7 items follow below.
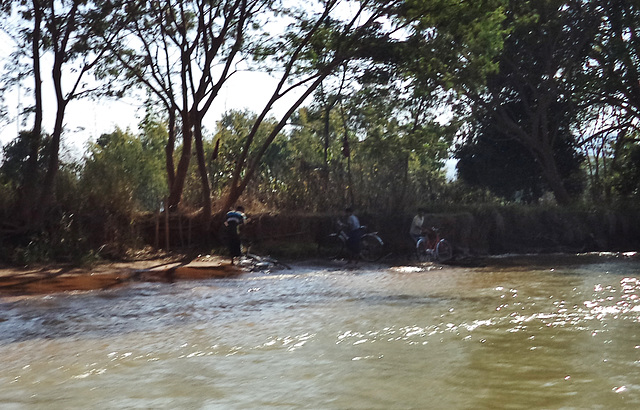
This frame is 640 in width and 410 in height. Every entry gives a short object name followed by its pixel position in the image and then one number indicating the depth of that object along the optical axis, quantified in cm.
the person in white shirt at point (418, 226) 2075
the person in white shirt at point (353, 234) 1994
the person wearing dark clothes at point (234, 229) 1797
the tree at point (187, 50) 1895
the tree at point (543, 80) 2633
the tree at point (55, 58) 1788
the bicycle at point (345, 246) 2050
